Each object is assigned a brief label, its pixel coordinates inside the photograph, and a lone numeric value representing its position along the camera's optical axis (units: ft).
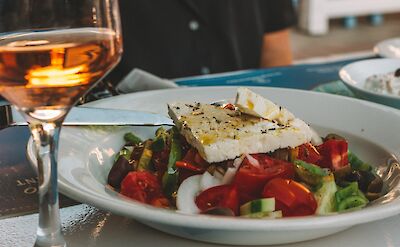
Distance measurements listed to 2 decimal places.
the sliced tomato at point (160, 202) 2.50
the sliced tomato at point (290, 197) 2.36
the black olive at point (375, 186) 2.67
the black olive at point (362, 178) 2.68
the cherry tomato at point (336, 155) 2.78
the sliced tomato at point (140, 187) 2.52
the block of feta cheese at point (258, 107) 2.68
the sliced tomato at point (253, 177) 2.44
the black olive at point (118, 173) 2.70
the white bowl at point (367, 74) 3.74
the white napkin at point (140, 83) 4.25
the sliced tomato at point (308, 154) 2.76
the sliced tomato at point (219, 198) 2.37
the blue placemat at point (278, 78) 4.86
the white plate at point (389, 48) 5.32
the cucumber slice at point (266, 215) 2.28
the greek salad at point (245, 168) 2.40
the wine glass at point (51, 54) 1.82
